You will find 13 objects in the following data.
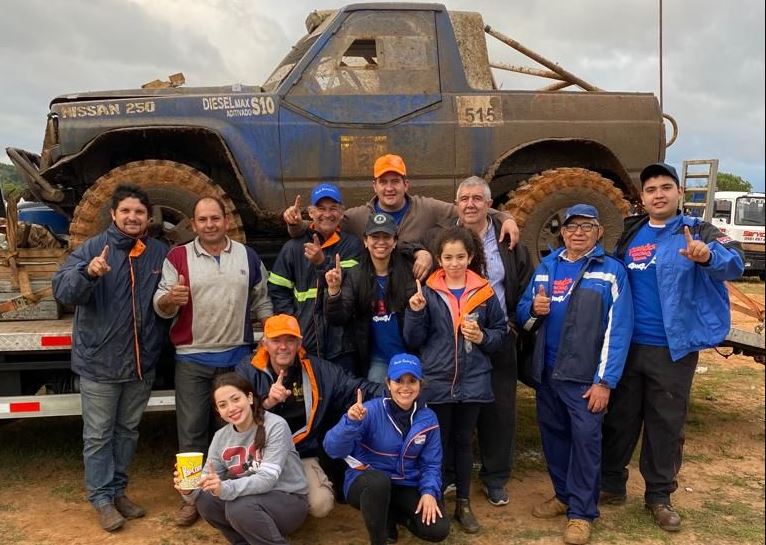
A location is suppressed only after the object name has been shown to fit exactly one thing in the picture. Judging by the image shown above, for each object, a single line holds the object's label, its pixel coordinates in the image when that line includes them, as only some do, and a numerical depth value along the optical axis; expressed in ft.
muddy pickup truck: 16.07
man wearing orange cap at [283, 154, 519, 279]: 12.66
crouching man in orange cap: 11.44
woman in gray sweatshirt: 10.53
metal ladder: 20.83
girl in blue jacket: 11.76
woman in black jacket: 11.89
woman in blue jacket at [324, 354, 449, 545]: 10.85
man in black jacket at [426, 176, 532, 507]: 12.74
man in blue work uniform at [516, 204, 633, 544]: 11.89
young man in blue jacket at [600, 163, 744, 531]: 11.83
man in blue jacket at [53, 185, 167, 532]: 12.07
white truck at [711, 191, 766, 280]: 51.75
